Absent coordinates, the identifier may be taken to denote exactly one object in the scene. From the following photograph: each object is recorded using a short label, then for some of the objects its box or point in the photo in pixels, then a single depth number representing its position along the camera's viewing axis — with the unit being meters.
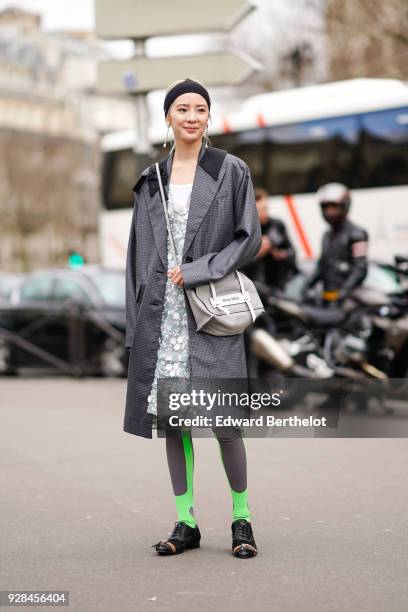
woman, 5.71
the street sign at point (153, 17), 16.19
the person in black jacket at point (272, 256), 11.78
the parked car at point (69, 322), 17.75
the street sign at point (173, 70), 15.78
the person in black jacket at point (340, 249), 11.99
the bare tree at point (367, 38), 30.99
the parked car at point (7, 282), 25.46
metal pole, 16.64
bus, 20.98
